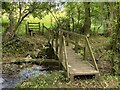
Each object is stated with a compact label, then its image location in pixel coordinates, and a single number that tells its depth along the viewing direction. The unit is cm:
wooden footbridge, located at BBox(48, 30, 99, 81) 684
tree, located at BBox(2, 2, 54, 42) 1045
